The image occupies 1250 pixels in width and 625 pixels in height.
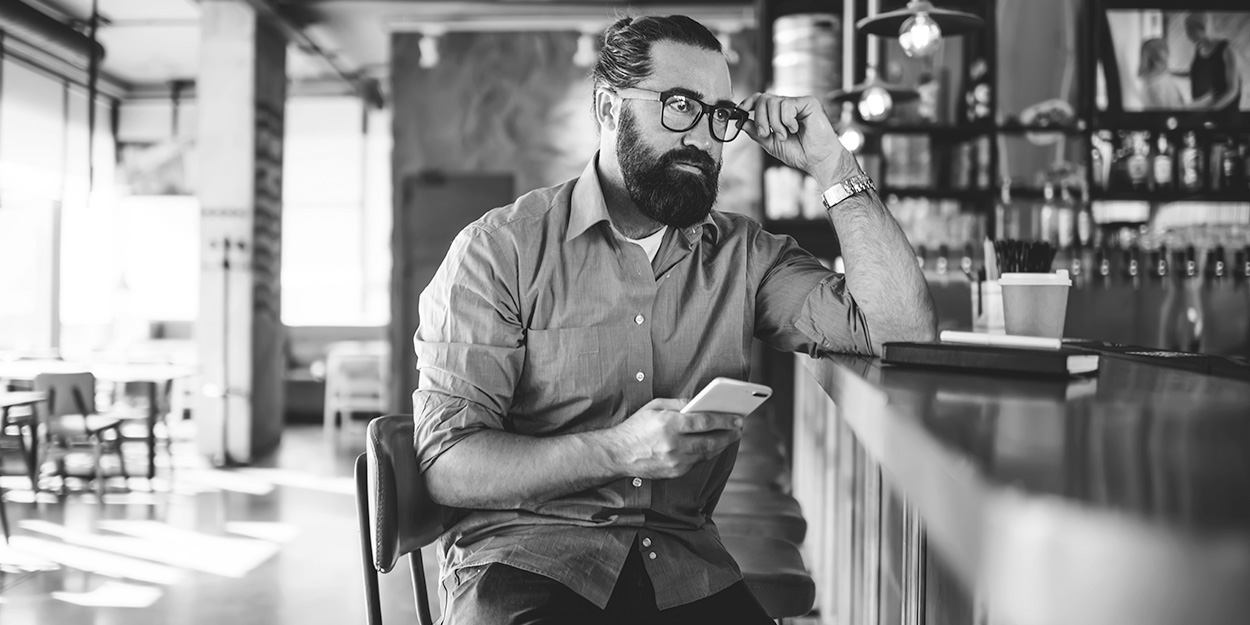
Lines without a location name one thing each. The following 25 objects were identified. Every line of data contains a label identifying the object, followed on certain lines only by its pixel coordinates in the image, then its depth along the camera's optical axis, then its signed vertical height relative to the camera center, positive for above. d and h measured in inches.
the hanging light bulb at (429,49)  300.2 +81.1
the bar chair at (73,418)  201.2 -26.2
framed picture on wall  180.5 +48.8
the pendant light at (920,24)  103.3 +33.0
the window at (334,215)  414.3 +39.4
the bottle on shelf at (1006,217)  190.2 +19.0
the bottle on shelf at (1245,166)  176.1 +27.6
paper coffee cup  59.5 +0.6
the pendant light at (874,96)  128.8 +30.9
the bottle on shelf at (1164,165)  176.9 +27.6
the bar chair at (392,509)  53.6 -12.0
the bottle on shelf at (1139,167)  177.8 +27.3
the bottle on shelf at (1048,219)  182.5 +18.0
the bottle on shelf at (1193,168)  175.6 +26.9
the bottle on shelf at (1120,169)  179.6 +27.3
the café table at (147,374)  216.7 -18.3
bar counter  17.4 -4.0
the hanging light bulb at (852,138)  157.4 +28.7
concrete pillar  267.3 +23.3
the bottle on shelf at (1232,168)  175.2 +27.0
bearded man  56.7 -1.8
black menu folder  47.6 -2.5
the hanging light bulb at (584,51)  298.2 +80.7
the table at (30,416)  176.2 -22.0
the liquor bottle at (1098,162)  181.5 +29.0
